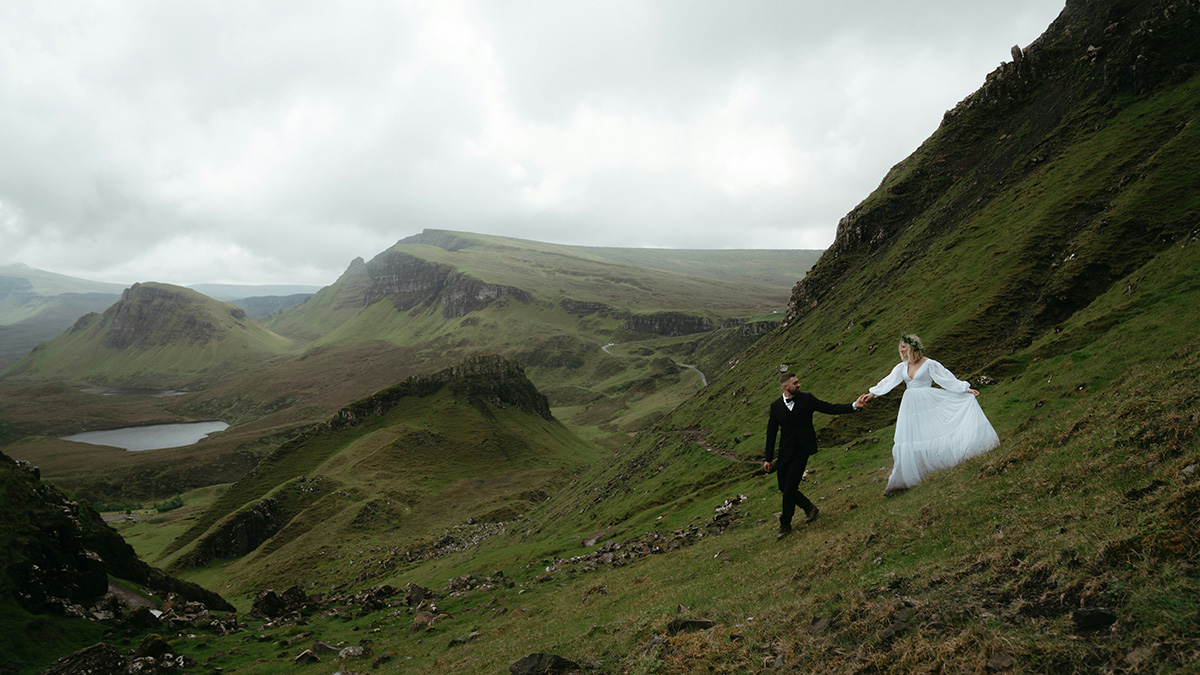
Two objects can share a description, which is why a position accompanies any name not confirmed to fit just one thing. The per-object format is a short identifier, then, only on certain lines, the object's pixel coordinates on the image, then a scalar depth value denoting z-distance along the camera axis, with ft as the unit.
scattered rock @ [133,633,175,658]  65.05
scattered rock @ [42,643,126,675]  57.21
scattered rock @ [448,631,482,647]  65.10
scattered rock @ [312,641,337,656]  69.67
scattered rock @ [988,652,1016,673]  18.99
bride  48.75
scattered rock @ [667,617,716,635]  33.95
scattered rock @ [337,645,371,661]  66.85
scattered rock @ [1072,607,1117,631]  18.88
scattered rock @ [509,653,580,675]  34.96
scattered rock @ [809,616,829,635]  27.57
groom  49.47
